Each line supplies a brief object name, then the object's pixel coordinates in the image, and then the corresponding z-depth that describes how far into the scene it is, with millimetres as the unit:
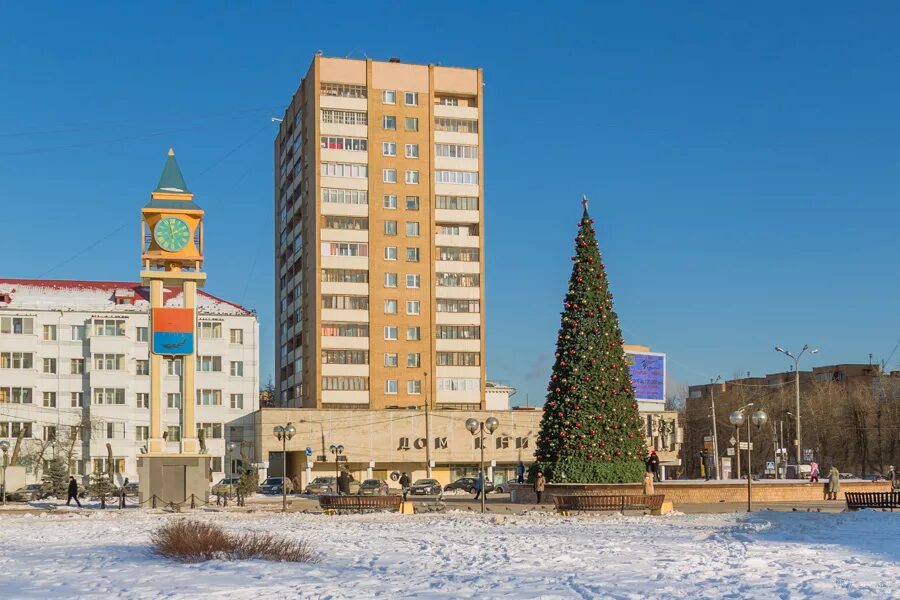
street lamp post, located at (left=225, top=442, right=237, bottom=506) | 77931
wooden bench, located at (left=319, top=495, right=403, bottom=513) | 37781
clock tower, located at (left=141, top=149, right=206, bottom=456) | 48500
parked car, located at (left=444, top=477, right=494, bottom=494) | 69650
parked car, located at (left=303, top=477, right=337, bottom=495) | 67425
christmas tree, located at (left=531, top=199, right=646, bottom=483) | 40625
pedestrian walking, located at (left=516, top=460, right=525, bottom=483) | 55750
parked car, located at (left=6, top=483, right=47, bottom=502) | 59375
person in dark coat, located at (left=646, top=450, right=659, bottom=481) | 47031
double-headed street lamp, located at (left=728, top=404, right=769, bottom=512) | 38500
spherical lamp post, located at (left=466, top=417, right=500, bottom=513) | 40625
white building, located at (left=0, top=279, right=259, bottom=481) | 84125
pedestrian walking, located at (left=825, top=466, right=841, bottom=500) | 44219
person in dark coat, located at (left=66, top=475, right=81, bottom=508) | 50656
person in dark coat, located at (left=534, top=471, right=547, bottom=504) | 40641
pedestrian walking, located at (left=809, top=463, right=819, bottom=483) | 51869
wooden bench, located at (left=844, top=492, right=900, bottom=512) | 34594
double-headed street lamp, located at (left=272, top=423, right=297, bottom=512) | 45062
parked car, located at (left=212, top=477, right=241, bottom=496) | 54875
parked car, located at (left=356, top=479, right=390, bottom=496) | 64944
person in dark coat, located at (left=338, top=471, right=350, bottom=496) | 46469
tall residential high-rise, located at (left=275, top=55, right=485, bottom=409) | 90125
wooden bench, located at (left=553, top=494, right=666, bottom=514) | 34969
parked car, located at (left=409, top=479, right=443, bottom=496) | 65188
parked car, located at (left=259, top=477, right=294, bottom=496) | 71062
